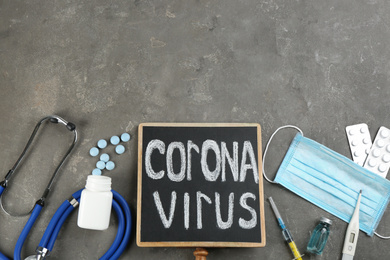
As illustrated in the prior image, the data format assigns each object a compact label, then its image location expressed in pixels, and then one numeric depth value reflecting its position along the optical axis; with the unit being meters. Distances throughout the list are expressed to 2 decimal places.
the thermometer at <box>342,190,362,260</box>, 1.66
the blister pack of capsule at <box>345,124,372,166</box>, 1.75
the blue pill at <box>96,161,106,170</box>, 1.72
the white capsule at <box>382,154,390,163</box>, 1.74
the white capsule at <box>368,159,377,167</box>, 1.73
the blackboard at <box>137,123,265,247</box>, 1.61
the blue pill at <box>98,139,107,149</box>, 1.73
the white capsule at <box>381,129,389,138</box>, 1.76
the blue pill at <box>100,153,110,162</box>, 1.72
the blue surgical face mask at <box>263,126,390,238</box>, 1.71
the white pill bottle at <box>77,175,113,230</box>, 1.55
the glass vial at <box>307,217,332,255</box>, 1.66
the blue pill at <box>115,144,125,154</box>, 1.72
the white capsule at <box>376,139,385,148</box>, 1.75
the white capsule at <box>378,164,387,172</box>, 1.73
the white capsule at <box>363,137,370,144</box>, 1.76
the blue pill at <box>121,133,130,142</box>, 1.73
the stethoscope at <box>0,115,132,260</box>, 1.58
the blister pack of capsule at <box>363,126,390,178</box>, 1.74
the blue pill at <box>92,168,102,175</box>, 1.71
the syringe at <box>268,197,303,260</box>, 1.65
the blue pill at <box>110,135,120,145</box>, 1.73
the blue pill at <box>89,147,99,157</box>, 1.72
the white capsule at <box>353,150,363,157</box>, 1.75
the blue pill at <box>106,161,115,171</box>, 1.72
